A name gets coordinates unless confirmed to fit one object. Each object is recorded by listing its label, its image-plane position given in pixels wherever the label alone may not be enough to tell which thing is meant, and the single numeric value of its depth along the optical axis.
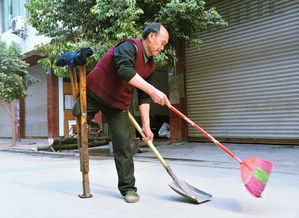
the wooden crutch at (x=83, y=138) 3.41
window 17.17
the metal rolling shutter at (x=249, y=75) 8.32
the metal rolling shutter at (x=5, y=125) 21.32
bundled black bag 3.27
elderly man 2.93
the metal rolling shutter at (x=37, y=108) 17.91
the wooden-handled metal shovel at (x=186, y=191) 3.08
